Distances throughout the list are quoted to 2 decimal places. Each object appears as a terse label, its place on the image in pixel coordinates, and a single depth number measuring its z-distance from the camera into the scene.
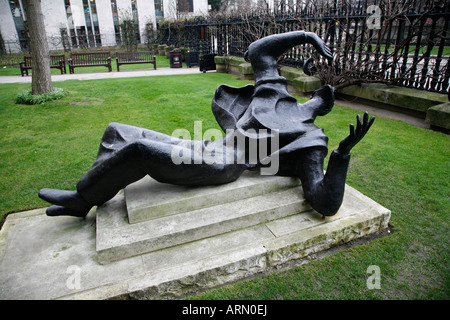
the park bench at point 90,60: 16.48
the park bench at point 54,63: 15.33
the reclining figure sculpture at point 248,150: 2.84
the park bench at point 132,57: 17.33
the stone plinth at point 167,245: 2.62
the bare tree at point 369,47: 7.23
